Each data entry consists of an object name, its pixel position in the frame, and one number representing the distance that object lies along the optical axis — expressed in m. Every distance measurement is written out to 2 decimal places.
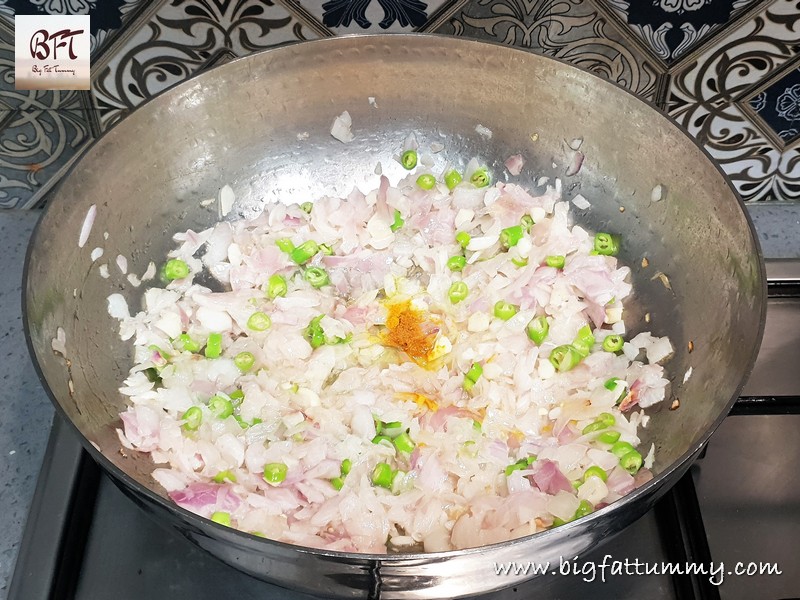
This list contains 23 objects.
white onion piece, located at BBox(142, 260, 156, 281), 0.36
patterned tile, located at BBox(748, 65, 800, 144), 0.40
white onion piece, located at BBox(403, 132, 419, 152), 0.40
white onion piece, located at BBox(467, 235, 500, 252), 0.38
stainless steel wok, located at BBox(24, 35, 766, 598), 0.29
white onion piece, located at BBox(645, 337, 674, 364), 0.34
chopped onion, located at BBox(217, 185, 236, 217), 0.39
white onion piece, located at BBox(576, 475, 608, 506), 0.29
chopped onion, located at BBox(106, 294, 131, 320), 0.34
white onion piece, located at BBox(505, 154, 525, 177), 0.39
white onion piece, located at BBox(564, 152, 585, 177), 0.38
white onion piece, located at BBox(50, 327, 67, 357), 0.30
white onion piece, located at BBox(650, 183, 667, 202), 0.35
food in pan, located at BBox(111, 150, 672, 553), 0.29
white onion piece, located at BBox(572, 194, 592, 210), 0.38
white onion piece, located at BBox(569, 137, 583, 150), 0.37
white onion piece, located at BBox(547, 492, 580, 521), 0.28
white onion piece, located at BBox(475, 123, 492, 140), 0.39
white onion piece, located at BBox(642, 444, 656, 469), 0.31
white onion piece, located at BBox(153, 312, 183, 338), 0.35
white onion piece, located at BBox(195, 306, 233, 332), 0.35
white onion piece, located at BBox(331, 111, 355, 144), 0.39
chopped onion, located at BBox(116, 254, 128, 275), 0.35
